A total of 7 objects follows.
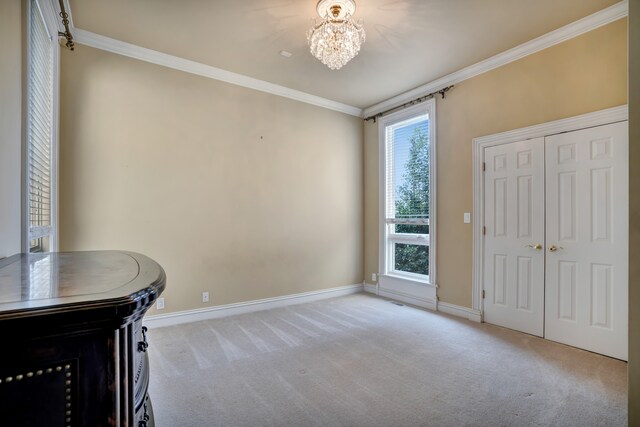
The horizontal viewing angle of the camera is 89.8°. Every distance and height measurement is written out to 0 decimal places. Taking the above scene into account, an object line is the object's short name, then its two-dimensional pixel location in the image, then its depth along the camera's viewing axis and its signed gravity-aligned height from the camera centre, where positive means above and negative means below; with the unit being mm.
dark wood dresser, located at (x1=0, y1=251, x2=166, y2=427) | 606 -281
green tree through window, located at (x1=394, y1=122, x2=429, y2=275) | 4449 +227
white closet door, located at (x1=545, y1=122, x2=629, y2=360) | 2758 -214
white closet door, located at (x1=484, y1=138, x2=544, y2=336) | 3285 -224
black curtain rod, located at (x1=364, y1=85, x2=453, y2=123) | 4111 +1576
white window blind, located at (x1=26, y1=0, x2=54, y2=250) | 2006 +606
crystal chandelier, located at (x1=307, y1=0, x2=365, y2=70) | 2604 +1508
